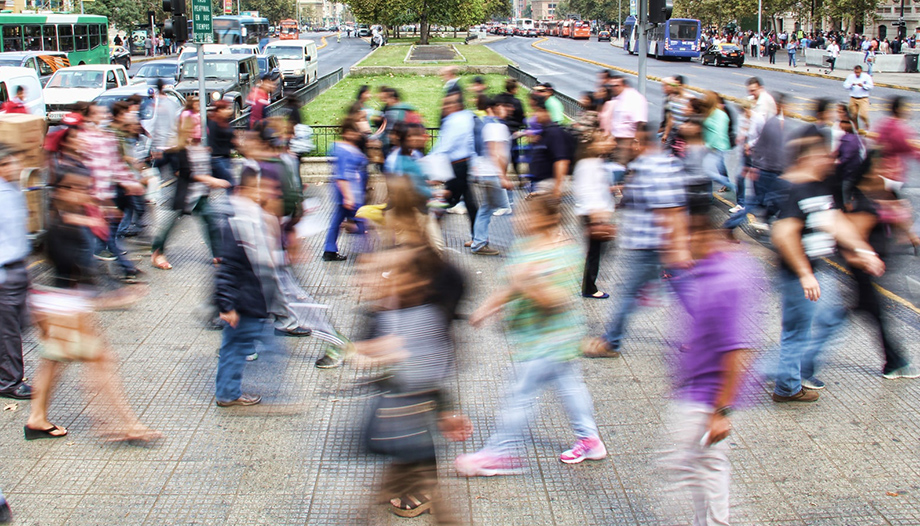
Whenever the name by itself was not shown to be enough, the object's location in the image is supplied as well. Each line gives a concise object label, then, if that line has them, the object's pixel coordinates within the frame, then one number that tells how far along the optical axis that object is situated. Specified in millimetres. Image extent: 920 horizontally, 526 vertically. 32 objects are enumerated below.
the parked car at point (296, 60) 33531
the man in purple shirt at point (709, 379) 4023
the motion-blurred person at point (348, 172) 8688
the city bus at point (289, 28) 82812
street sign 14227
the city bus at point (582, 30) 90250
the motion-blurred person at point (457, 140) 9312
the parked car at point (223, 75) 23109
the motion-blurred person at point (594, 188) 7570
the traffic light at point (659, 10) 11781
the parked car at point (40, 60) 25969
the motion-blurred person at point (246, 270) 5594
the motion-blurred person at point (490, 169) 9188
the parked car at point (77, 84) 22578
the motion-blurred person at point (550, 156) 8695
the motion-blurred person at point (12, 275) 5527
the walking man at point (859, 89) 17516
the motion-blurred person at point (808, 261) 5531
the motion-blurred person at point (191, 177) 8938
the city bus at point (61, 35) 31703
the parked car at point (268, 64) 28269
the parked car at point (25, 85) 17781
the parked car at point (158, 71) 26484
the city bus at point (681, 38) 50812
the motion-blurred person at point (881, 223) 6375
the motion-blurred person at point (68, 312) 5207
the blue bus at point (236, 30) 47844
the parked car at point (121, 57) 45716
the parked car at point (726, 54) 44812
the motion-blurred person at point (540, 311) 4676
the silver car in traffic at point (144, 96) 17206
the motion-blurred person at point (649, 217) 6609
